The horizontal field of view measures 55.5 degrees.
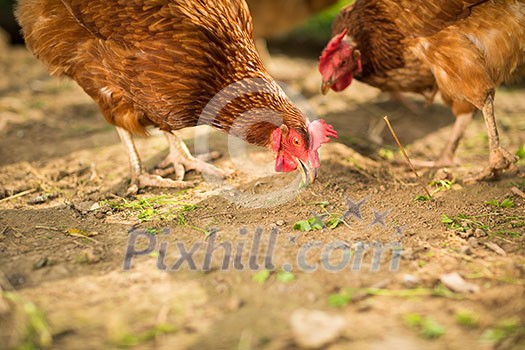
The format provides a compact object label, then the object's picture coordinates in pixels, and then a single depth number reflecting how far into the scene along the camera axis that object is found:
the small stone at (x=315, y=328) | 1.83
